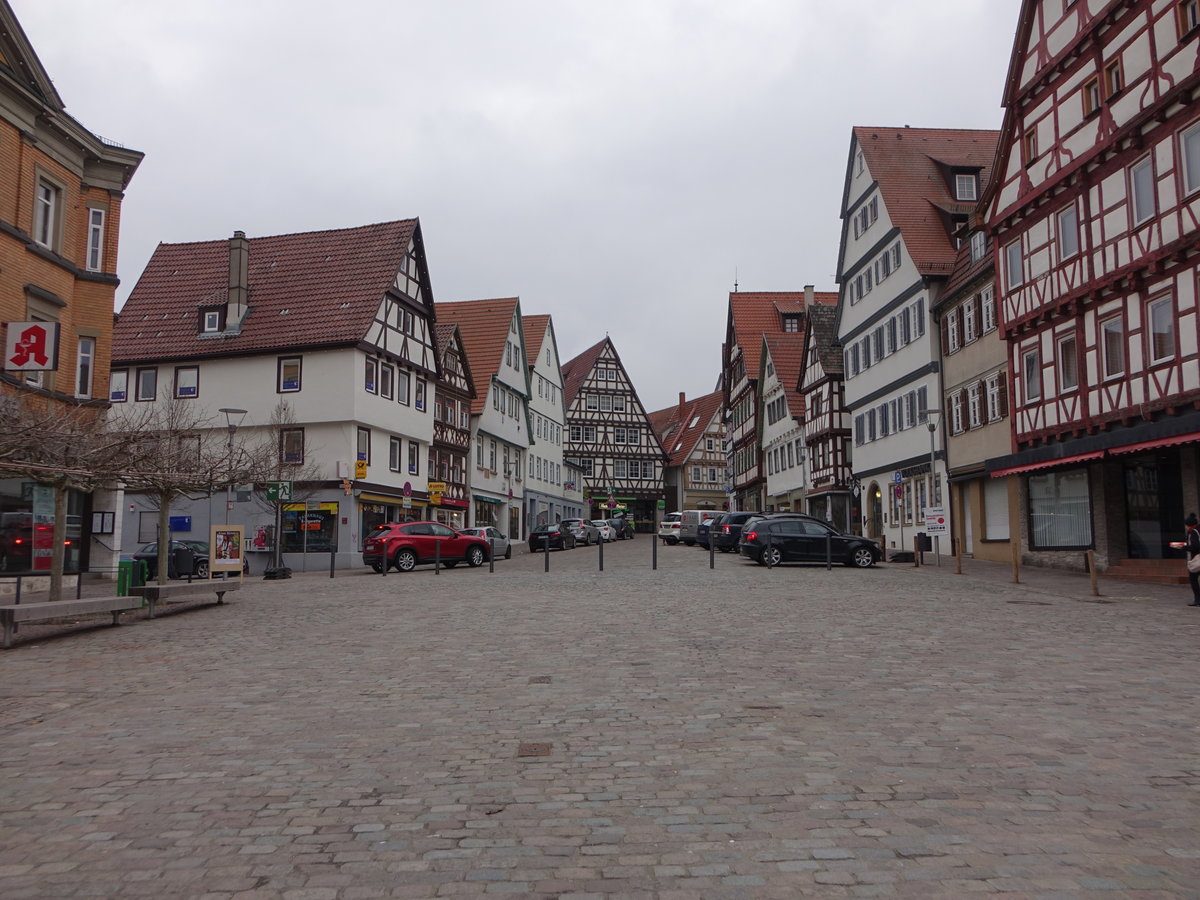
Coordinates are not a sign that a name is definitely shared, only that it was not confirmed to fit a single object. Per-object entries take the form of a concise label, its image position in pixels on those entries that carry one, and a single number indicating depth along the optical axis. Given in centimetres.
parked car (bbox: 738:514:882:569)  3058
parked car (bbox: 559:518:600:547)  5306
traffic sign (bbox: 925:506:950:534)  2966
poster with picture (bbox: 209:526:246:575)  2395
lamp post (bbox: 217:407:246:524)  2450
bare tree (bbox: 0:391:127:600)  1486
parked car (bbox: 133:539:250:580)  3319
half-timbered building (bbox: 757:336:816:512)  5934
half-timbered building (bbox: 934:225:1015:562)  3259
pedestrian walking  1809
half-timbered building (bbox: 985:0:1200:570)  2191
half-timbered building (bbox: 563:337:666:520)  8856
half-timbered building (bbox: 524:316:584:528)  6906
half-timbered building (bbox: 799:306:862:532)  5056
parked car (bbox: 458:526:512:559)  4016
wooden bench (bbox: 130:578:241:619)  1788
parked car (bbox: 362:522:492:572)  3247
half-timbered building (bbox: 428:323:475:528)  4988
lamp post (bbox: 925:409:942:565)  3690
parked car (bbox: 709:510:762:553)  3828
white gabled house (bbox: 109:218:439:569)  4044
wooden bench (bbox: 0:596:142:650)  1350
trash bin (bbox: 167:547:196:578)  3148
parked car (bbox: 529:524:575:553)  5022
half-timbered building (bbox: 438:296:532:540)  5662
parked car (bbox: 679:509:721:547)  5065
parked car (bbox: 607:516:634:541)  6827
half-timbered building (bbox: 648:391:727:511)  9669
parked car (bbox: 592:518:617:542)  6123
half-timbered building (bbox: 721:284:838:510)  7019
